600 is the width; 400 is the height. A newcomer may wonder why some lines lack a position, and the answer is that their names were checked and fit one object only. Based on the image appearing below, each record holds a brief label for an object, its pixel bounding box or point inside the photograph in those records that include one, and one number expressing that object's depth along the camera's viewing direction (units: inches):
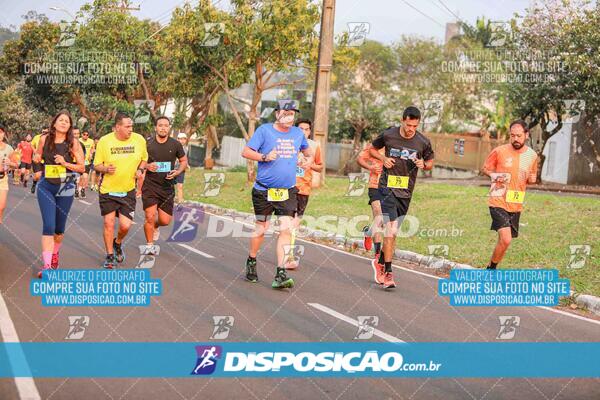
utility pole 945.5
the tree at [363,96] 1959.9
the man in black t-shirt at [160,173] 509.4
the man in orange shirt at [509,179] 460.8
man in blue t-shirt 422.9
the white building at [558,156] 1535.4
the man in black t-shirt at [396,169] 442.9
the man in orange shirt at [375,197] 455.5
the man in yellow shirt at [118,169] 461.4
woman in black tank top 433.7
